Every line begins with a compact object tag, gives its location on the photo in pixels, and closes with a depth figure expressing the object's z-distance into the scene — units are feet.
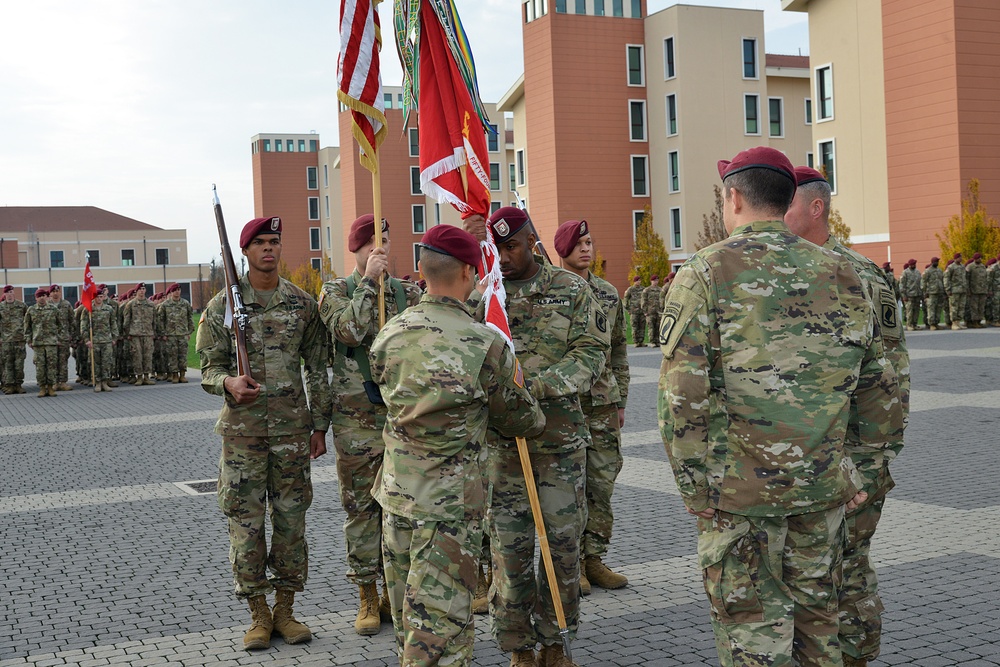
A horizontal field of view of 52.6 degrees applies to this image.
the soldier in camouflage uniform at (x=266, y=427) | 18.69
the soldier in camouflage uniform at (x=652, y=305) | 94.38
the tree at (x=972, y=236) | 112.78
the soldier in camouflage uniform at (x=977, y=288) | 98.68
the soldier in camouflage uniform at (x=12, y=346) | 76.69
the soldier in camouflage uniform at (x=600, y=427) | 21.12
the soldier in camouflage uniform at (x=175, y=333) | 80.64
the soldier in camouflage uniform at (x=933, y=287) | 102.68
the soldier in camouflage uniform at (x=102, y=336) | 77.10
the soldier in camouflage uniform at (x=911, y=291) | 104.58
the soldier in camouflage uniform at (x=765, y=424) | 11.87
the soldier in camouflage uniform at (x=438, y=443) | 13.66
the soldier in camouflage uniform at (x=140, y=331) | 78.48
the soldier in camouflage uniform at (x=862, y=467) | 14.28
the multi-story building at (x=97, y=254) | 317.01
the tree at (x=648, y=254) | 167.02
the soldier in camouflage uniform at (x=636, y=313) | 98.45
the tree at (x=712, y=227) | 168.86
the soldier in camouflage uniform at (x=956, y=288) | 97.66
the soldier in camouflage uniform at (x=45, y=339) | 73.56
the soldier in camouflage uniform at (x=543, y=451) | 16.53
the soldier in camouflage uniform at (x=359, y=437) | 19.40
